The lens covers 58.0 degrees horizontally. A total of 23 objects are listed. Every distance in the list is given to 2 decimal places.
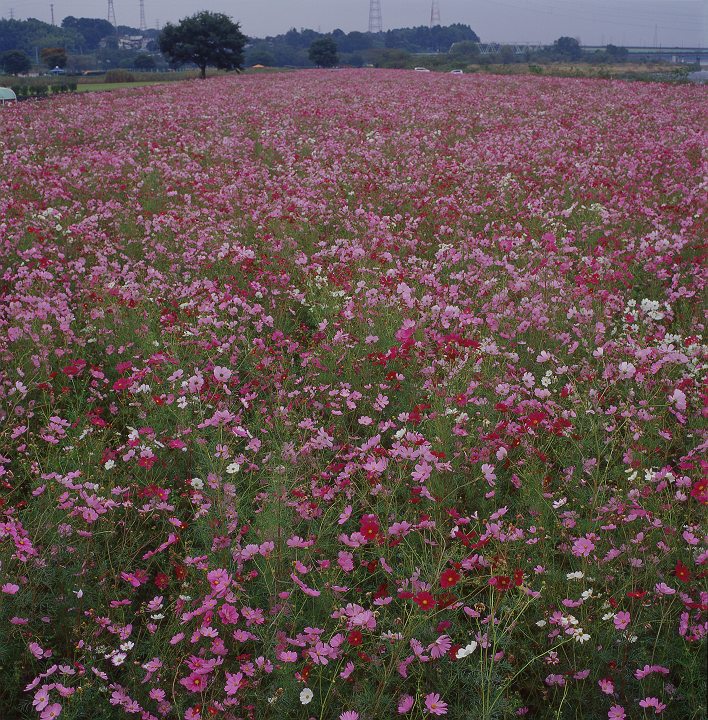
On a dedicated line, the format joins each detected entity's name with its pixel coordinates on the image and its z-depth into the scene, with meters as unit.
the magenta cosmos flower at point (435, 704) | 2.15
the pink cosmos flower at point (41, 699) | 2.25
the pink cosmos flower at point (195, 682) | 2.25
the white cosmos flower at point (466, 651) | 2.14
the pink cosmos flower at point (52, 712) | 2.20
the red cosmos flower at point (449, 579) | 2.27
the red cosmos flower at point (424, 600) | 2.23
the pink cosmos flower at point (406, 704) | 2.19
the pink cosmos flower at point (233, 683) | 2.20
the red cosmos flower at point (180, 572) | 2.80
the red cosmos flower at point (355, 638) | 2.26
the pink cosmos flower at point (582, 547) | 2.66
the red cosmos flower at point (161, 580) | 2.81
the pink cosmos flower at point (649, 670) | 2.23
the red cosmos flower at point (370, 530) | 2.60
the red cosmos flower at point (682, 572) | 2.40
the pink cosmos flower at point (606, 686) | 2.24
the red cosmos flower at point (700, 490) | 2.68
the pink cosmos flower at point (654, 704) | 2.09
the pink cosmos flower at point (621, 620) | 2.35
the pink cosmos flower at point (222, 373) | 3.73
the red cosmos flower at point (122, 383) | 3.73
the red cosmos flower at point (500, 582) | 2.33
